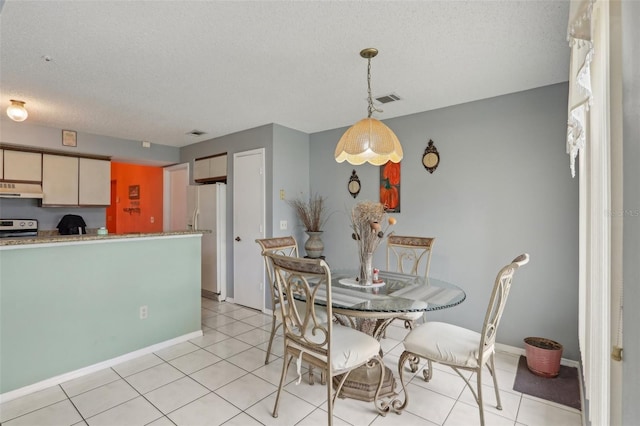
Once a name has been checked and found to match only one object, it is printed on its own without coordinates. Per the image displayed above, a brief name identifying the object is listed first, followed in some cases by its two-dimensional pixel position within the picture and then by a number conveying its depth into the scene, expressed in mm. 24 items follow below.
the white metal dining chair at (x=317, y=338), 1709
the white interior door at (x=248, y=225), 4113
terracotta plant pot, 2428
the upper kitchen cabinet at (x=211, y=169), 4629
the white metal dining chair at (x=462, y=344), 1758
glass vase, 2330
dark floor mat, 2170
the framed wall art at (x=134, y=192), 6334
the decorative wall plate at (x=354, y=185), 4000
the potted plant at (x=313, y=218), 4020
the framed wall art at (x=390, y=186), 3652
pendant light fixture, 2127
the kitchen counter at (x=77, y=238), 2215
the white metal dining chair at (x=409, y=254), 2773
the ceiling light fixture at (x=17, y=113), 2861
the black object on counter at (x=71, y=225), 4496
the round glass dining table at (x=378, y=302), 1806
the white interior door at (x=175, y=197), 5363
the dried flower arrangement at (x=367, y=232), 2291
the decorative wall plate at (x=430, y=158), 3368
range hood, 3820
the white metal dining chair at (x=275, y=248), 2436
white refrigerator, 4543
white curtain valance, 835
